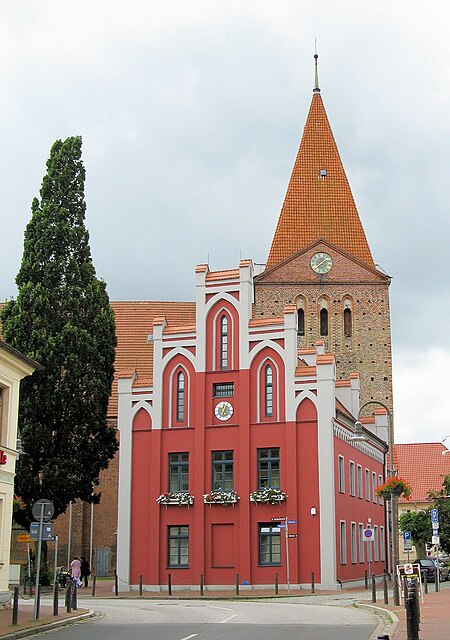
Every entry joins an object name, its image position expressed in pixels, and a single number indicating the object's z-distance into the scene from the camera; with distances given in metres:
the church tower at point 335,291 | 61.47
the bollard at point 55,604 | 24.60
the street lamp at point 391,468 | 32.03
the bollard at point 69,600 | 26.02
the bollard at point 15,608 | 21.17
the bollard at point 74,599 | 26.71
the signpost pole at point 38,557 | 22.69
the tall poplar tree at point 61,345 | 40.44
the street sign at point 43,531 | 23.11
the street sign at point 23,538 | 32.00
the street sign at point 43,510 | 23.28
